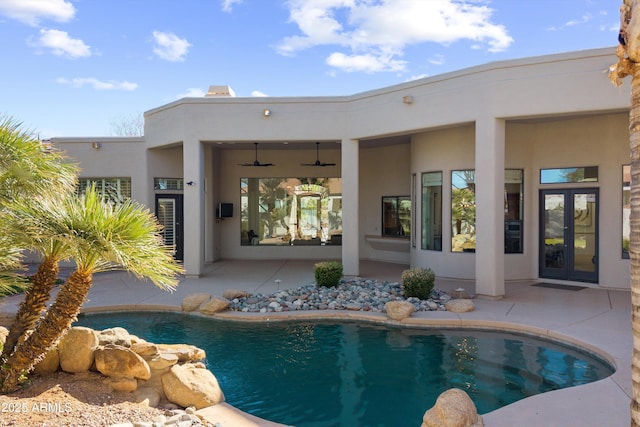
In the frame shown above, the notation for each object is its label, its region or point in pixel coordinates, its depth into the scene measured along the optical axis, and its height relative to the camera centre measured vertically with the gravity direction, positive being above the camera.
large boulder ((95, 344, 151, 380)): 4.71 -1.65
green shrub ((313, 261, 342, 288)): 10.23 -1.56
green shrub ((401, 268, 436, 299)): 9.01 -1.55
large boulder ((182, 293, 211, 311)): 8.77 -1.85
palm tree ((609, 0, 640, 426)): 2.28 +0.25
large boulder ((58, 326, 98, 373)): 4.73 -1.53
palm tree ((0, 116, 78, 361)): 3.97 +0.14
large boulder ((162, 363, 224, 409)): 4.71 -1.95
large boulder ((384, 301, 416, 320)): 8.03 -1.88
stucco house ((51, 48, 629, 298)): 9.22 +1.01
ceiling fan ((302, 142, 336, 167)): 15.08 +1.58
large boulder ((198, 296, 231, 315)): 8.55 -1.91
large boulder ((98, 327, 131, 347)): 5.23 -1.56
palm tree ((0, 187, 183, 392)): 3.93 -0.36
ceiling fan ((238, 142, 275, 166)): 15.03 +1.58
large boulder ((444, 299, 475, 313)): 8.27 -1.87
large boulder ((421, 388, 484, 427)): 3.91 -1.86
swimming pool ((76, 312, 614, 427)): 4.94 -2.17
